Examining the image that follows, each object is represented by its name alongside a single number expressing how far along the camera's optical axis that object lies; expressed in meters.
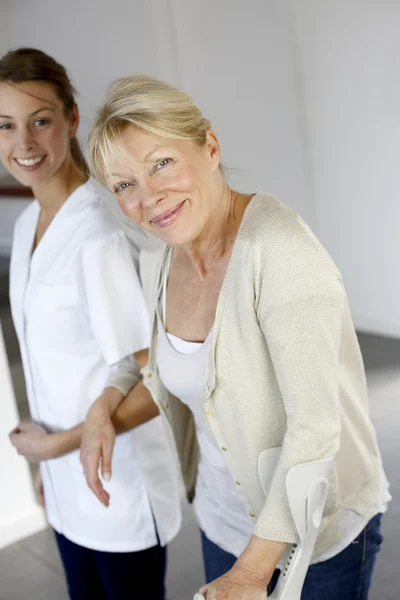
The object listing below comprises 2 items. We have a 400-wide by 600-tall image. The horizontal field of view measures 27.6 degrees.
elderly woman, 0.94
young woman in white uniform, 1.38
